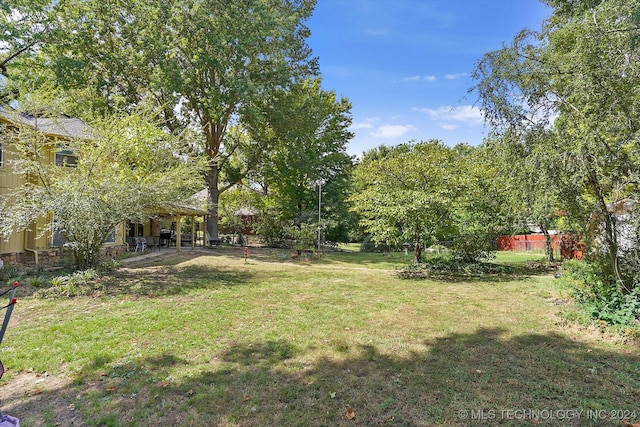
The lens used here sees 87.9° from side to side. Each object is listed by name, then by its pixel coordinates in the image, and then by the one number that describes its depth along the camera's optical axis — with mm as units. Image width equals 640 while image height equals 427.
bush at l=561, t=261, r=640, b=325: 5281
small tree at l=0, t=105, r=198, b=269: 8422
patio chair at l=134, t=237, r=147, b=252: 17156
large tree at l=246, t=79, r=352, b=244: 19703
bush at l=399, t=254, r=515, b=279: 11438
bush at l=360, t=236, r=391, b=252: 23094
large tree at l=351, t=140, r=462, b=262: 10594
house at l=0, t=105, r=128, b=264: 9461
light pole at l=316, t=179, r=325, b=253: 20372
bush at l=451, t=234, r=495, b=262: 11289
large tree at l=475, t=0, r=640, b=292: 4887
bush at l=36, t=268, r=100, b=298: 7415
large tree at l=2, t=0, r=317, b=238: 15516
